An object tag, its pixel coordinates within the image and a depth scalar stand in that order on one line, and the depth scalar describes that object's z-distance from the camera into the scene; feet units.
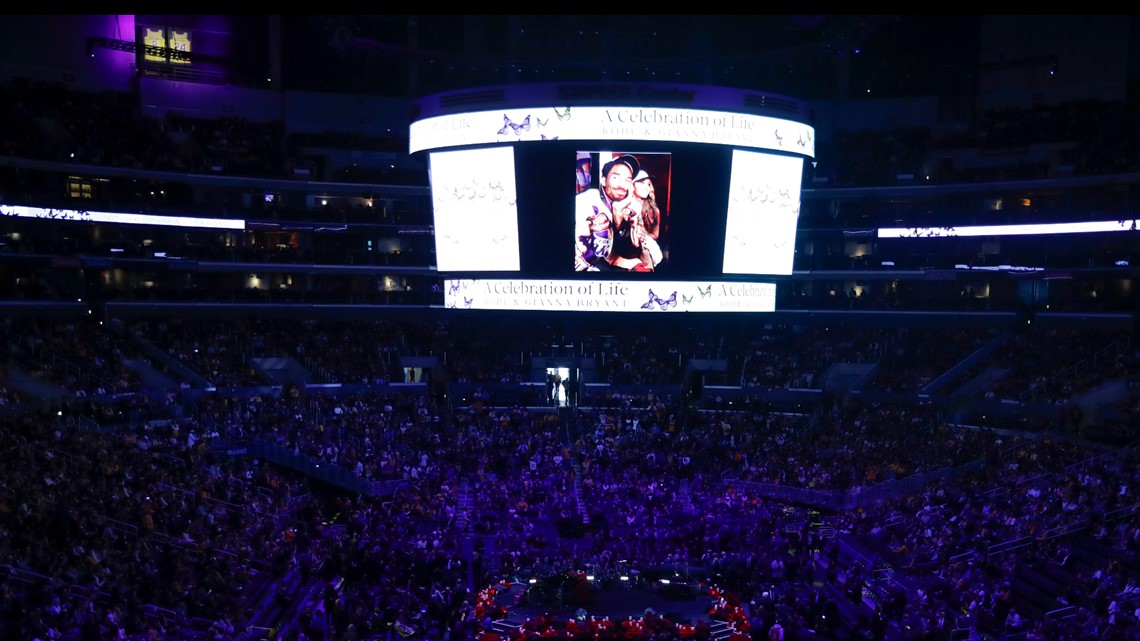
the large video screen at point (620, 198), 89.97
